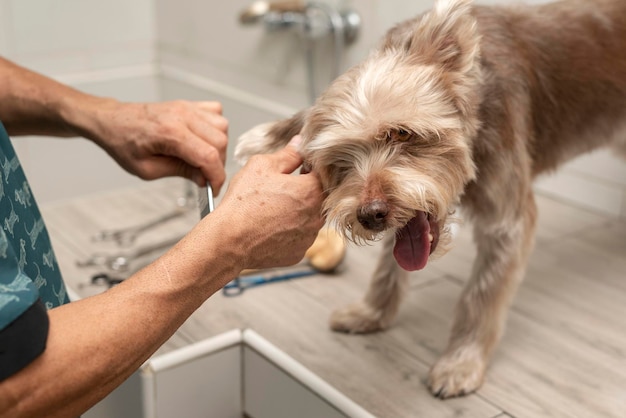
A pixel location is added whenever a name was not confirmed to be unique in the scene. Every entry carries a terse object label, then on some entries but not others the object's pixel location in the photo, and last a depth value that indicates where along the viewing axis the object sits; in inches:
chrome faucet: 73.1
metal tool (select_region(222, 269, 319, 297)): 53.7
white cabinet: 42.1
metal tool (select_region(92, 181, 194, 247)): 62.0
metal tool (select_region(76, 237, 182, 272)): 56.6
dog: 36.0
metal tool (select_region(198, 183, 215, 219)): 41.2
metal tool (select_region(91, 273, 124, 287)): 53.4
